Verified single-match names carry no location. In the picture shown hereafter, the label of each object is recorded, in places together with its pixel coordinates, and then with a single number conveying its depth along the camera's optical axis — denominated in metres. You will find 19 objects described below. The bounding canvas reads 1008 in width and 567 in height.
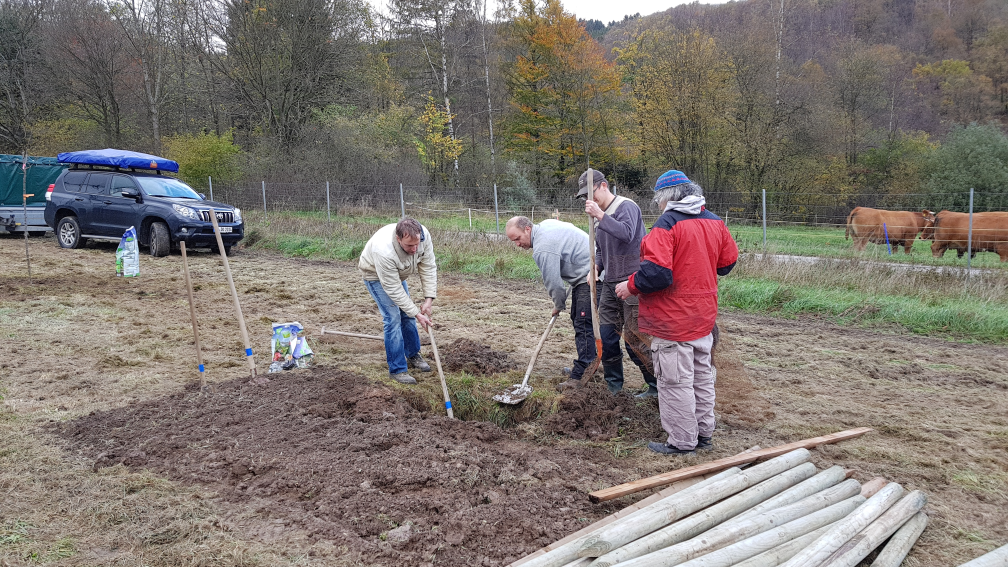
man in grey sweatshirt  5.21
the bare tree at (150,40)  24.80
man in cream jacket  5.36
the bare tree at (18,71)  24.70
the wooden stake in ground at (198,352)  5.13
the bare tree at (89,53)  25.23
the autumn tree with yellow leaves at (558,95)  28.16
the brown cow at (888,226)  14.38
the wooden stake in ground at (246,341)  5.18
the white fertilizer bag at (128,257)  9.96
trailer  16.61
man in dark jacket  4.70
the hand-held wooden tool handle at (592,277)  4.86
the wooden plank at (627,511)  2.97
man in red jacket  3.92
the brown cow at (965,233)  12.27
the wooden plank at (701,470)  3.46
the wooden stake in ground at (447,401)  4.87
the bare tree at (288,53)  23.67
